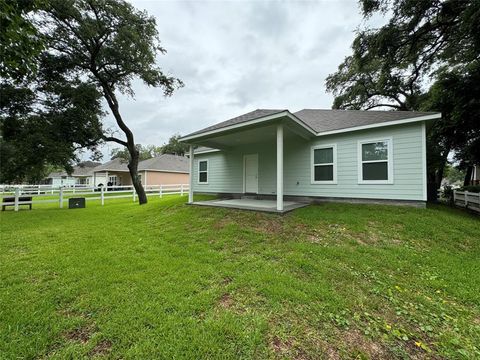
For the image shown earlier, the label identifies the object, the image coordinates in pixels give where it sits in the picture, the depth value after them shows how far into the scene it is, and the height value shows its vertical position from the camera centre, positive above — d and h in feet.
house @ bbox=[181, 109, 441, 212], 22.43 +3.73
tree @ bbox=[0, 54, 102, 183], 29.76 +9.32
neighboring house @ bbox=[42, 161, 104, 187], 116.56 +2.52
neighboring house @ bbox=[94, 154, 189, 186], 76.59 +4.39
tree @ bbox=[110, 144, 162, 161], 152.91 +23.39
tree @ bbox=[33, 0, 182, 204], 29.19 +20.54
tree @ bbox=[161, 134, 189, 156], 135.03 +22.63
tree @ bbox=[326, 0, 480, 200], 26.96 +21.40
